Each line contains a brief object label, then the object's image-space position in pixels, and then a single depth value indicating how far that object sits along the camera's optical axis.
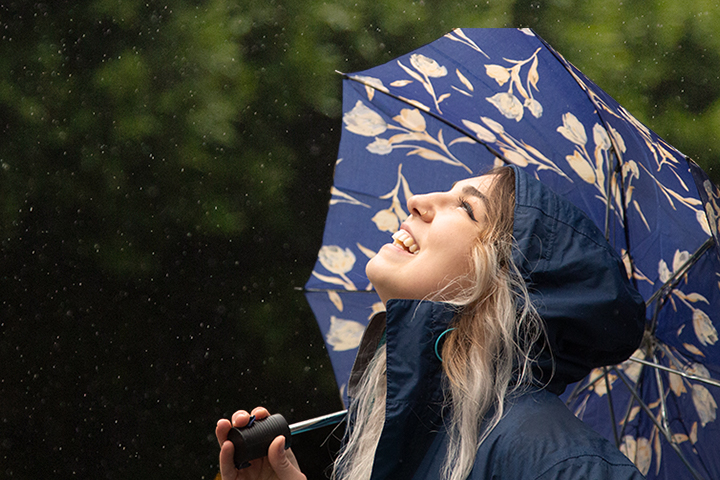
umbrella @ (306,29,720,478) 3.33
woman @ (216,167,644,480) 3.15
